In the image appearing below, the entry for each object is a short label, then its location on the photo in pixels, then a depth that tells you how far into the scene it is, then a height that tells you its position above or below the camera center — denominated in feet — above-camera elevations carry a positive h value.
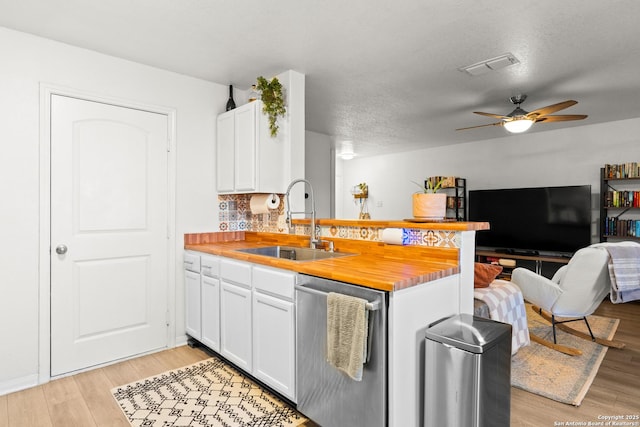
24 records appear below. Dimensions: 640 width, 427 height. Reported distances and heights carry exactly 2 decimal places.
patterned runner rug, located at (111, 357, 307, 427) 6.57 -3.92
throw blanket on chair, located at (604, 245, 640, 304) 8.89 -1.52
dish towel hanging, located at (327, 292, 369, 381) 5.12 -1.84
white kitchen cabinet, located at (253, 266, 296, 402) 6.56 -2.31
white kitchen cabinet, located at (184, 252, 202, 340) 9.63 -2.36
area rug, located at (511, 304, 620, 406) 7.57 -3.82
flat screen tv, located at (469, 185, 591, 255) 17.07 -0.22
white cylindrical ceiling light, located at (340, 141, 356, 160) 21.65 +4.22
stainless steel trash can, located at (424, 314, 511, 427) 4.87 -2.36
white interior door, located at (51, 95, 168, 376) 8.48 -0.57
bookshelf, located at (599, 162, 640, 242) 15.65 +0.57
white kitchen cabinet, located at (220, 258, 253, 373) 7.63 -2.32
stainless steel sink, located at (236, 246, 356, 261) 8.40 -1.06
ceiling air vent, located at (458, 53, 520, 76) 9.50 +4.25
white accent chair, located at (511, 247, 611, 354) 9.28 -2.03
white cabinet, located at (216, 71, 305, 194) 9.74 +1.89
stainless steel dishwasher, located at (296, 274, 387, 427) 5.12 -2.57
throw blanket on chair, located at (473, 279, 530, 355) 8.20 -2.27
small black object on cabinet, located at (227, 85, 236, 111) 10.95 +3.38
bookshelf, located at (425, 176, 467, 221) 21.24 +1.07
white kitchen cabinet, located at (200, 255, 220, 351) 8.75 -2.30
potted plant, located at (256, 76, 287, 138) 9.71 +3.17
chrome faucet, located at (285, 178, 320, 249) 8.85 -0.53
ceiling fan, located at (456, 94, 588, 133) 11.75 +3.30
